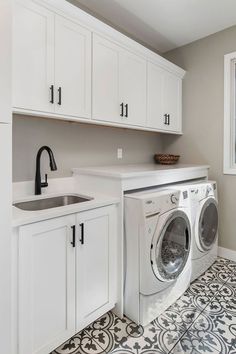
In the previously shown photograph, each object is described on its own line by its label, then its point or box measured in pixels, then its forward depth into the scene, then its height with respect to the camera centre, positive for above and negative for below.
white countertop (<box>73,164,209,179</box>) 1.69 +0.00
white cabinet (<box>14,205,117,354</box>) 1.23 -0.63
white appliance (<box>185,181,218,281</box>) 2.18 -0.53
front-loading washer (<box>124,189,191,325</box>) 1.64 -0.60
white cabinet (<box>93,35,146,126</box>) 1.93 +0.81
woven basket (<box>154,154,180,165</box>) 2.82 +0.17
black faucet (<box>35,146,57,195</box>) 1.76 +0.03
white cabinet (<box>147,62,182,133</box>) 2.49 +0.85
